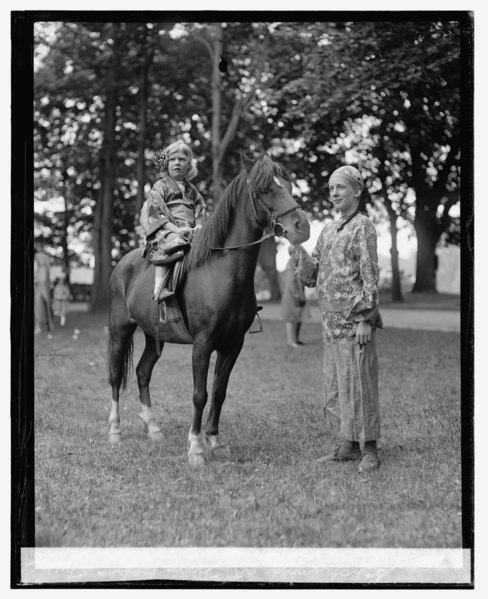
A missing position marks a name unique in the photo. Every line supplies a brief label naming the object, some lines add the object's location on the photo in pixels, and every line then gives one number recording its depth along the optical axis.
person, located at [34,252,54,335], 14.72
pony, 5.22
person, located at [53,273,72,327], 20.16
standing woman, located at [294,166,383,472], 5.33
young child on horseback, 6.01
